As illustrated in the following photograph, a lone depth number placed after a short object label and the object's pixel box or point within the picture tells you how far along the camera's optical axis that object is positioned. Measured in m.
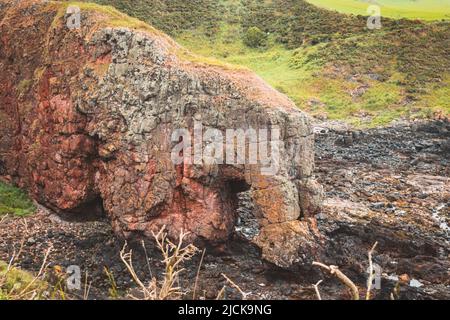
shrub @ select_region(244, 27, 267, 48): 72.31
